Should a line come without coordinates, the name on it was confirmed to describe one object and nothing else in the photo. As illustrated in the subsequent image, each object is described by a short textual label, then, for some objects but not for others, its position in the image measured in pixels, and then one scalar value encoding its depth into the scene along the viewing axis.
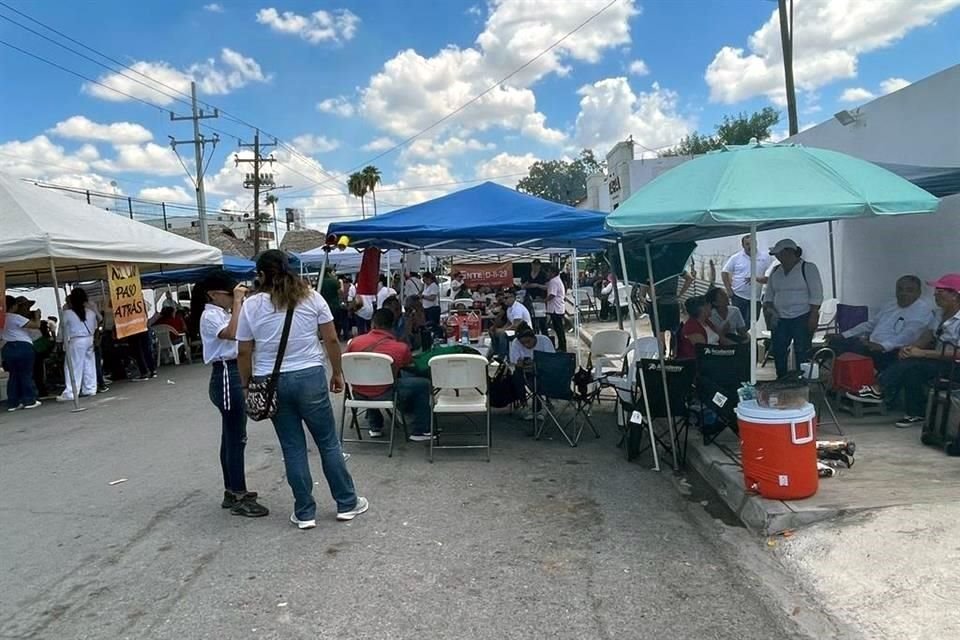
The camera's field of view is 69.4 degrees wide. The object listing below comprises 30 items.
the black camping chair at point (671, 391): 5.83
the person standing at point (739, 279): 9.70
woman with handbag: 4.36
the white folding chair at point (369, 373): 6.39
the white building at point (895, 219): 7.08
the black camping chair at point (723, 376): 5.66
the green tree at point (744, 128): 46.06
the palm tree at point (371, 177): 63.72
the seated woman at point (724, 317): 7.31
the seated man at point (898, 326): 6.48
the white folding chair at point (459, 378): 6.30
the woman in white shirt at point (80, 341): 10.32
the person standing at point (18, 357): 9.95
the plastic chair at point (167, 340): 15.32
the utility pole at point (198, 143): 31.03
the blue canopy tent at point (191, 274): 17.30
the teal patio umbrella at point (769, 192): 4.45
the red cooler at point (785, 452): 4.32
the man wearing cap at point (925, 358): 5.79
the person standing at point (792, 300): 7.00
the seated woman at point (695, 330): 6.76
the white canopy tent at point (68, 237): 9.16
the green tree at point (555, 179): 93.94
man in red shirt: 6.64
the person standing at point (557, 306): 13.02
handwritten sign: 10.70
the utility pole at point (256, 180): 38.06
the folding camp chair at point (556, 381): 6.70
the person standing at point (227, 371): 4.66
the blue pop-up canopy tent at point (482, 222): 7.04
